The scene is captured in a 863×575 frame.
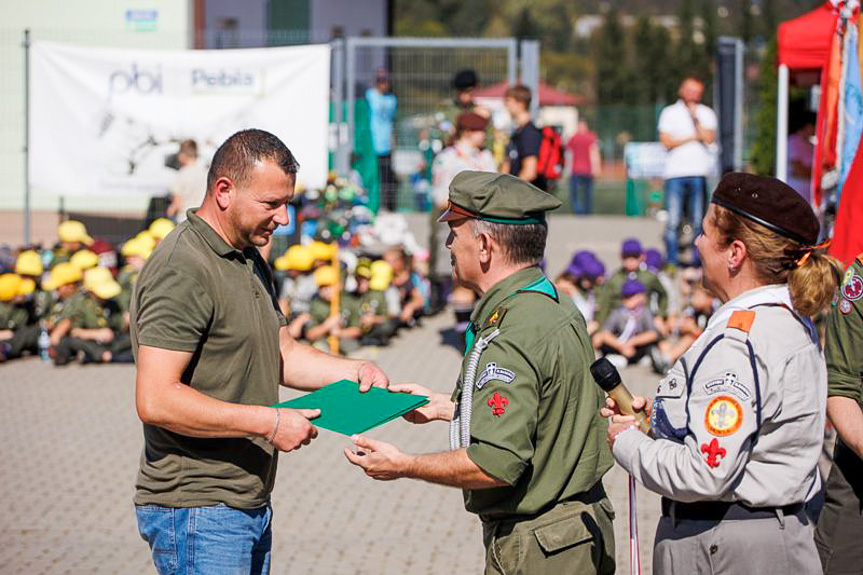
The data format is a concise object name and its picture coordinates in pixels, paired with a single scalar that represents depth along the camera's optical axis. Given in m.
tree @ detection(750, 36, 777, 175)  18.84
